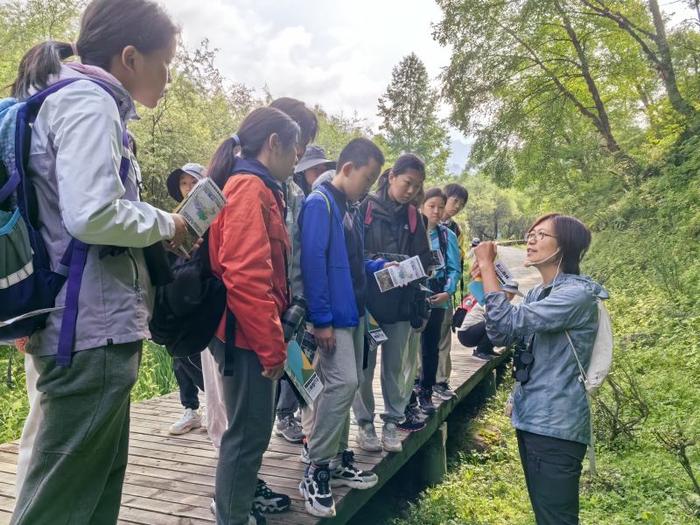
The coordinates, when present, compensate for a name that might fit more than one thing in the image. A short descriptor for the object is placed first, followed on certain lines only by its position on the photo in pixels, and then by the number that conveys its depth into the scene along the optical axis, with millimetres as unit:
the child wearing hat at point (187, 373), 3617
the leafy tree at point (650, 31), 12505
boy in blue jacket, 2770
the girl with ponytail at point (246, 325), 2148
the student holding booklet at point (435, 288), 4574
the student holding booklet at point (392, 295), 3617
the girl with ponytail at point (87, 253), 1459
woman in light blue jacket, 2445
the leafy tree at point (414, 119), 39062
